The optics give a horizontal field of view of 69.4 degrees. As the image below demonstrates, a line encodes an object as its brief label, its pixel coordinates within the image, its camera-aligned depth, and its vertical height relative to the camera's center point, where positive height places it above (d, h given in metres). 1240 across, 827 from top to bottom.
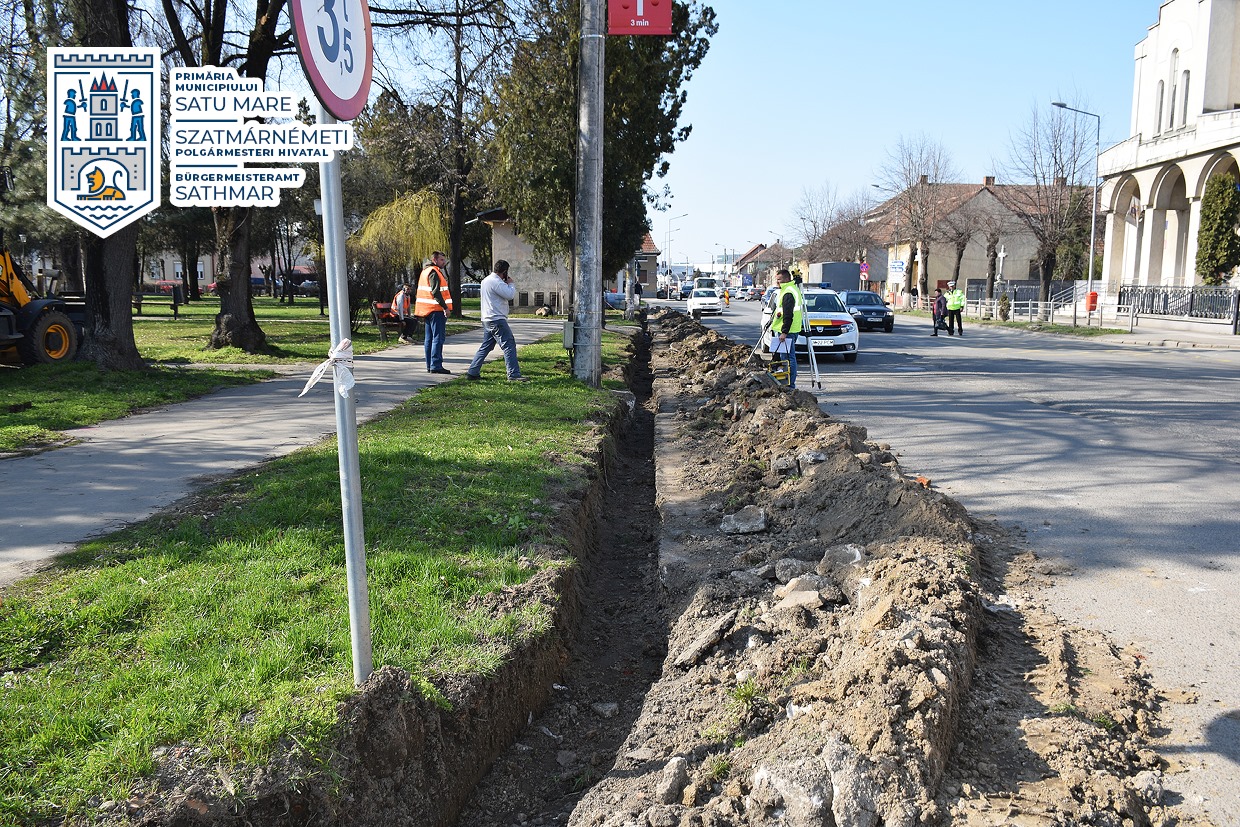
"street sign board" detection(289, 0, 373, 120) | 2.79 +0.83
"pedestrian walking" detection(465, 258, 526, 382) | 13.23 -0.27
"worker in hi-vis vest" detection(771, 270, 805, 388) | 13.56 -0.21
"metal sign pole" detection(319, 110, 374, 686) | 3.11 -0.52
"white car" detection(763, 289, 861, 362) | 20.16 -0.69
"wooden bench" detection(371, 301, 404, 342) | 22.81 -0.47
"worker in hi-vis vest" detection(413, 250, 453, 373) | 14.14 -0.06
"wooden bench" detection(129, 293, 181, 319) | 32.59 -0.32
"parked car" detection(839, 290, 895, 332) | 34.00 -0.36
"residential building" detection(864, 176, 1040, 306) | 62.00 +4.96
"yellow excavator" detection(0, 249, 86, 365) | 13.93 -0.43
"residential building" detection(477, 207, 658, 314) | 48.38 +1.34
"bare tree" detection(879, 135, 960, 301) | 64.06 +6.72
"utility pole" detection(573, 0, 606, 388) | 12.65 +1.36
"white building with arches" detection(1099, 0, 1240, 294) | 35.62 +6.58
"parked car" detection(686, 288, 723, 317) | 40.59 -0.07
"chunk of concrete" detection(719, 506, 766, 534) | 6.53 -1.62
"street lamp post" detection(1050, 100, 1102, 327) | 37.83 +3.58
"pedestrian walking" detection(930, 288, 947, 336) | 32.22 -0.26
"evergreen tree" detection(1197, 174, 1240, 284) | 33.09 +2.78
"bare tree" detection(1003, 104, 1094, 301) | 49.66 +5.60
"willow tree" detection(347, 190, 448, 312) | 25.28 +2.18
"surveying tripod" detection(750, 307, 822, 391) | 13.95 -1.05
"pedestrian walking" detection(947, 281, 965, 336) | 31.33 -0.10
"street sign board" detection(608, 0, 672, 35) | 12.44 +3.97
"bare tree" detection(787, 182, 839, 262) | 90.06 +6.48
